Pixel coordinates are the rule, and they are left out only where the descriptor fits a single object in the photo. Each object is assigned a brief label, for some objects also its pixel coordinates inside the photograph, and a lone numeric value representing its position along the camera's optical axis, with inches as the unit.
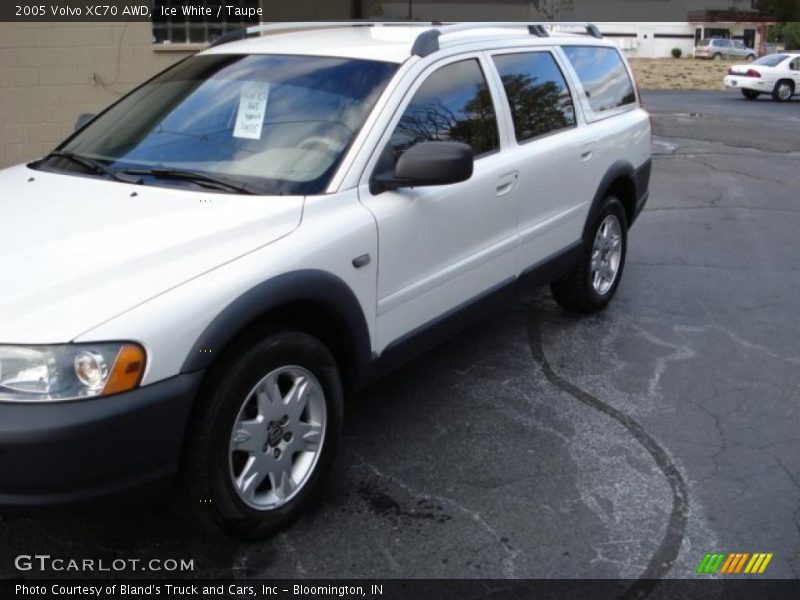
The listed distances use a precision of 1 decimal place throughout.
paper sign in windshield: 150.3
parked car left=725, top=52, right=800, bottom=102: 1172.5
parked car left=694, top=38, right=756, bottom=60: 2406.5
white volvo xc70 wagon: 104.7
